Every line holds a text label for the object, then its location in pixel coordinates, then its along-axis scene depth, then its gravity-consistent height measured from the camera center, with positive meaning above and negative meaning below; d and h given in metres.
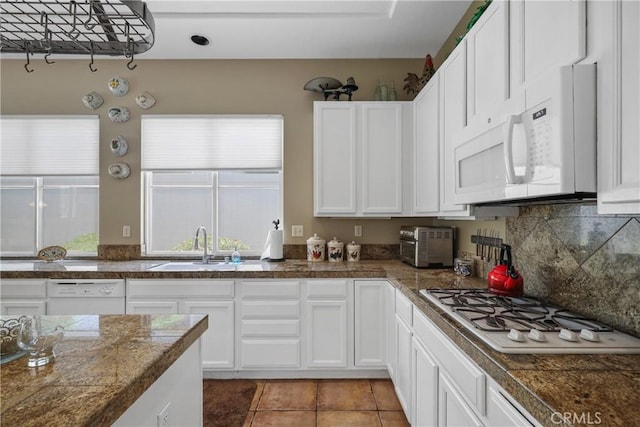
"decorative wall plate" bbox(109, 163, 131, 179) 3.29 +0.41
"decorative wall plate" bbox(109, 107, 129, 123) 3.27 +0.95
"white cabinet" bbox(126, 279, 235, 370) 2.64 -0.71
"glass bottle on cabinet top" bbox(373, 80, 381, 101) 3.12 +1.10
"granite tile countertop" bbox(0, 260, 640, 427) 0.72 -0.42
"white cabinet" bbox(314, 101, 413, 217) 2.97 +0.61
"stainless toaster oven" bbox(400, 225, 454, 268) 2.69 -0.27
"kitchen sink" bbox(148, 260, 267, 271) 2.73 -0.46
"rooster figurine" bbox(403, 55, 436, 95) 2.87 +1.19
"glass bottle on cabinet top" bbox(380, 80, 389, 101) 3.11 +1.11
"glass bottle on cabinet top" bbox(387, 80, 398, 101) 3.12 +1.11
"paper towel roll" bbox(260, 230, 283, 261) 3.09 -0.29
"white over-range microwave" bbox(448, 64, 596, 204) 0.98 +0.25
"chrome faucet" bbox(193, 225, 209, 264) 3.14 -0.29
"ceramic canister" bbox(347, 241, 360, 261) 3.15 -0.36
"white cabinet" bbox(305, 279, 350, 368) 2.65 -0.87
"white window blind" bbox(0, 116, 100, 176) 3.29 +0.66
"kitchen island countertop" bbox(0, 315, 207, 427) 0.68 -0.40
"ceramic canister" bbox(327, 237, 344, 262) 3.10 -0.34
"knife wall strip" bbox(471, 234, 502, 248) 2.10 -0.18
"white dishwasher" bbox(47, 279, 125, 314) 2.65 -0.65
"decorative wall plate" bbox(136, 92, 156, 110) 3.28 +1.09
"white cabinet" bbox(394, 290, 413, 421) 1.96 -0.86
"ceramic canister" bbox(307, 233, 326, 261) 3.15 -0.33
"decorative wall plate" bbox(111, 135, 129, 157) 3.28 +0.66
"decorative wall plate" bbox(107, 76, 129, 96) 3.26 +1.23
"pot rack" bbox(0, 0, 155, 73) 1.06 +0.61
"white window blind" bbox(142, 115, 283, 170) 3.29 +0.68
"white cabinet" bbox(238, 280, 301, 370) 2.65 -0.87
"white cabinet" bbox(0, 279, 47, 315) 2.65 -0.65
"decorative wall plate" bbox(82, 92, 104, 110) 3.28 +1.09
